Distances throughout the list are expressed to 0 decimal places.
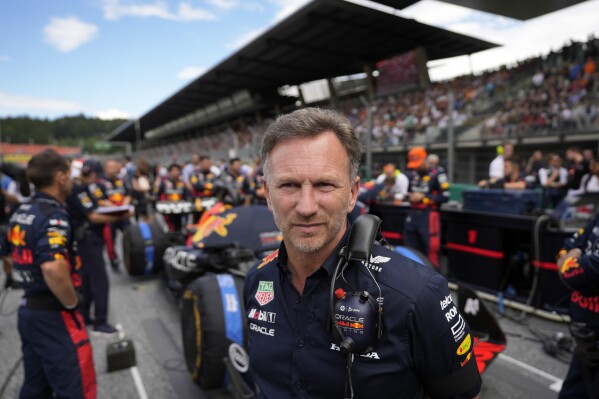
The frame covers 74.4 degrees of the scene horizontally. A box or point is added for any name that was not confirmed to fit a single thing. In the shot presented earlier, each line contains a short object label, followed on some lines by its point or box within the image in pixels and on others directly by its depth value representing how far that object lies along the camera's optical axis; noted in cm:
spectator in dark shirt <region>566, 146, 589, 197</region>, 730
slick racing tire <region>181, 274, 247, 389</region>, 272
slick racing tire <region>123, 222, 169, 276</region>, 588
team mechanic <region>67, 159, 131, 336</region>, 435
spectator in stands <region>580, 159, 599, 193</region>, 675
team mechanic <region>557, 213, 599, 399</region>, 221
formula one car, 272
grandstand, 1000
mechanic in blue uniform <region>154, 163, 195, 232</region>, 924
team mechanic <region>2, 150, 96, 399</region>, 245
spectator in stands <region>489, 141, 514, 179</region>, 707
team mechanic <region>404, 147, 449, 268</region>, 602
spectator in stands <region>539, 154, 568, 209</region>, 838
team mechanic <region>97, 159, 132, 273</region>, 712
